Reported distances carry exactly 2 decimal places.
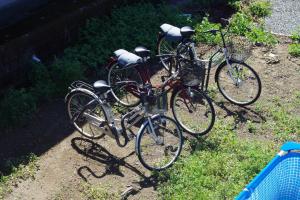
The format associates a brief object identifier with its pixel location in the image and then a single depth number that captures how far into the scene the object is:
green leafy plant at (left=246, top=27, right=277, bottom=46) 9.71
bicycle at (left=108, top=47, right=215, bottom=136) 6.68
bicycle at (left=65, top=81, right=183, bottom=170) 6.30
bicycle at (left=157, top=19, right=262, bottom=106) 7.23
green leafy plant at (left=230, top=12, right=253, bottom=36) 9.82
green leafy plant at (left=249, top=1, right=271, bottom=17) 10.93
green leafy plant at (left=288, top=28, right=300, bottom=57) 9.27
